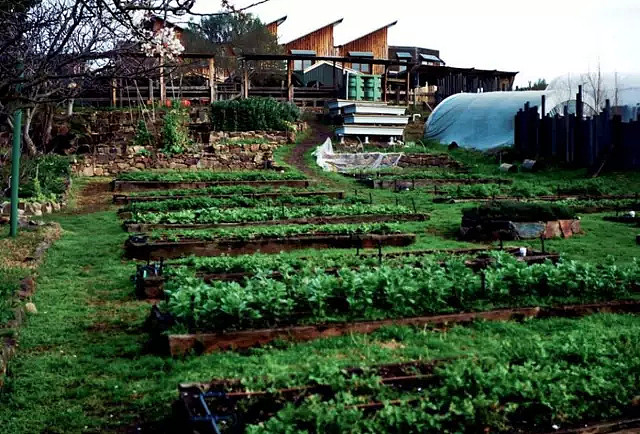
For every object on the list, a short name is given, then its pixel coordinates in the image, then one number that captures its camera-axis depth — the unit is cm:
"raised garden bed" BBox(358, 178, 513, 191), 1938
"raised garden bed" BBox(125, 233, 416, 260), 1009
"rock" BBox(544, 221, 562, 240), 1163
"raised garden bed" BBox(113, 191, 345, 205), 1597
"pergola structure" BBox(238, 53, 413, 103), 3083
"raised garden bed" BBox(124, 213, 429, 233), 1209
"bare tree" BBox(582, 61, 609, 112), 2883
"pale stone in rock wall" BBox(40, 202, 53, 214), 1454
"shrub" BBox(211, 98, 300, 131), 2758
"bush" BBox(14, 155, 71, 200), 1502
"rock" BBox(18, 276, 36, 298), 742
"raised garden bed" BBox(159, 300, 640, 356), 575
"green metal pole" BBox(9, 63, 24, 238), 1075
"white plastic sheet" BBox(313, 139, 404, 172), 2433
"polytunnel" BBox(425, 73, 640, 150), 2828
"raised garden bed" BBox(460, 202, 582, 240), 1159
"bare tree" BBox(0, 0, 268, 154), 498
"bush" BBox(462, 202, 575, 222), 1177
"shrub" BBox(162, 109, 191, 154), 2356
